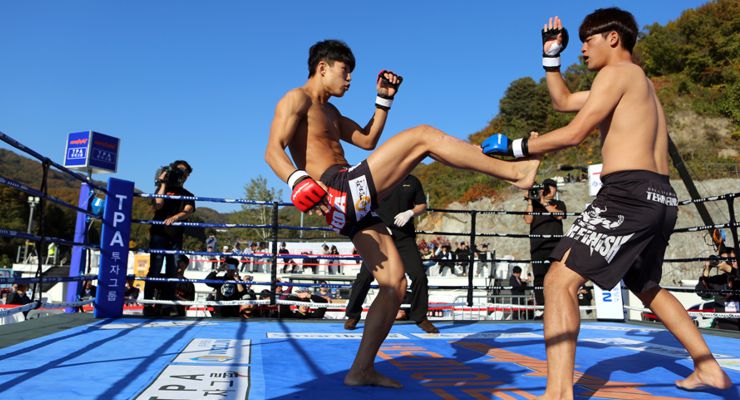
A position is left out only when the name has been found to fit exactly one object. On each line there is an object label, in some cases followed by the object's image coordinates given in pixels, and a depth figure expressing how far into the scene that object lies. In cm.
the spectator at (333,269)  1637
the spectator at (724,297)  604
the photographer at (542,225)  586
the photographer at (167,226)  536
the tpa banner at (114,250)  480
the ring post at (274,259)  523
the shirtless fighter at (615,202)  204
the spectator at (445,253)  1277
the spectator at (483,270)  1499
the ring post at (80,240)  495
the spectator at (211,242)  1620
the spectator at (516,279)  962
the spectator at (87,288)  975
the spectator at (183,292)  613
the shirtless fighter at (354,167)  222
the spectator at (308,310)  692
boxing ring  213
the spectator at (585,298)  865
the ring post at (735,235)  436
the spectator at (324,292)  1508
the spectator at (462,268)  1398
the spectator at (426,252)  1517
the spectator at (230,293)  629
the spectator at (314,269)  1657
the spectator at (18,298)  898
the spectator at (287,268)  1542
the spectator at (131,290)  787
